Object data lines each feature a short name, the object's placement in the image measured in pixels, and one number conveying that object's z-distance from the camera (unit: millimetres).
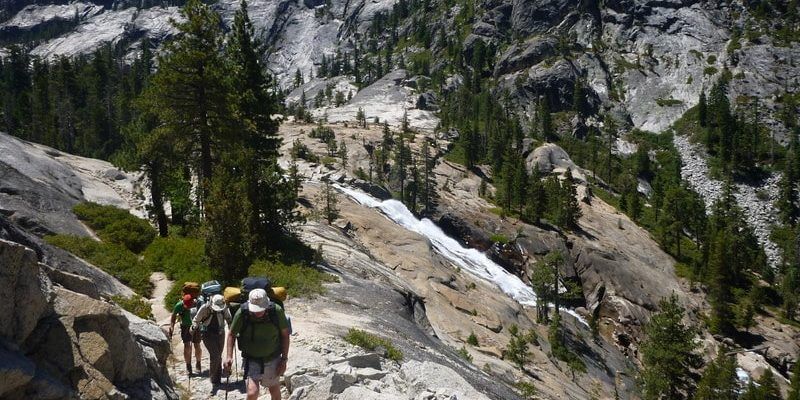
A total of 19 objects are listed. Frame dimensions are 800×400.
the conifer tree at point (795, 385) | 45500
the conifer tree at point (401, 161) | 80438
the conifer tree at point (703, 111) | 128250
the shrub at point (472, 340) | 31777
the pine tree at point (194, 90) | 24328
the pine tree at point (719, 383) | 42875
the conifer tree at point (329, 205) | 45109
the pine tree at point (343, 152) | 77575
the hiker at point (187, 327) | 11078
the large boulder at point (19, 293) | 6184
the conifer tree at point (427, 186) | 75375
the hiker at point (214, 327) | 10344
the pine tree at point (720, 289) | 66062
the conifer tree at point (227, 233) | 17891
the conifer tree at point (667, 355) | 40281
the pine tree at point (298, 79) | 186688
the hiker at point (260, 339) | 7773
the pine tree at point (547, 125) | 121875
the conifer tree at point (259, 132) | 23703
